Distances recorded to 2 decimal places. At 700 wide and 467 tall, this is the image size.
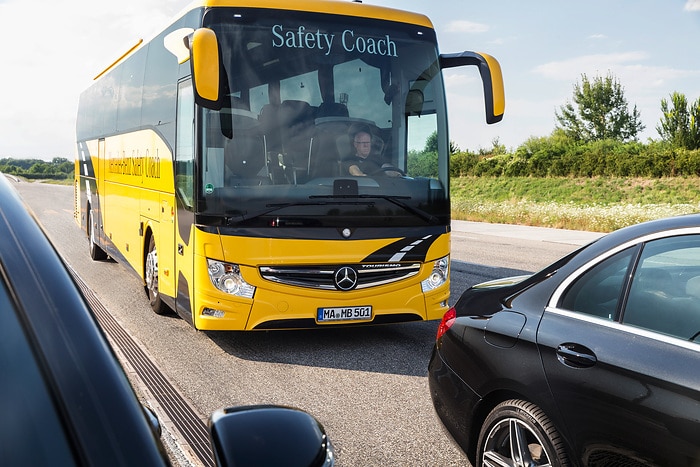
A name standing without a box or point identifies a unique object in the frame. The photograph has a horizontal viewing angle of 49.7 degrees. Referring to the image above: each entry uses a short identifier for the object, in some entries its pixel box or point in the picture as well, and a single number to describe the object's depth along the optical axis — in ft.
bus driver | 23.20
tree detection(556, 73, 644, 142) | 234.58
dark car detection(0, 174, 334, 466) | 3.93
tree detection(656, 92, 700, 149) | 177.27
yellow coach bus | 22.02
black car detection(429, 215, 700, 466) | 9.09
